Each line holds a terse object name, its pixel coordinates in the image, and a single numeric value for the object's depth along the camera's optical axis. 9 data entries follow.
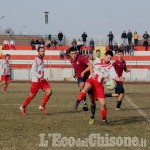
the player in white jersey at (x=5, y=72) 24.88
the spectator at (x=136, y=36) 48.28
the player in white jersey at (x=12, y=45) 50.77
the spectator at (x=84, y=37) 48.42
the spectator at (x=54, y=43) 49.58
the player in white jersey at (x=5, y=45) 50.31
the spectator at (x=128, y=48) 47.07
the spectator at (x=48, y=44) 49.19
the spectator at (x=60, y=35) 48.75
